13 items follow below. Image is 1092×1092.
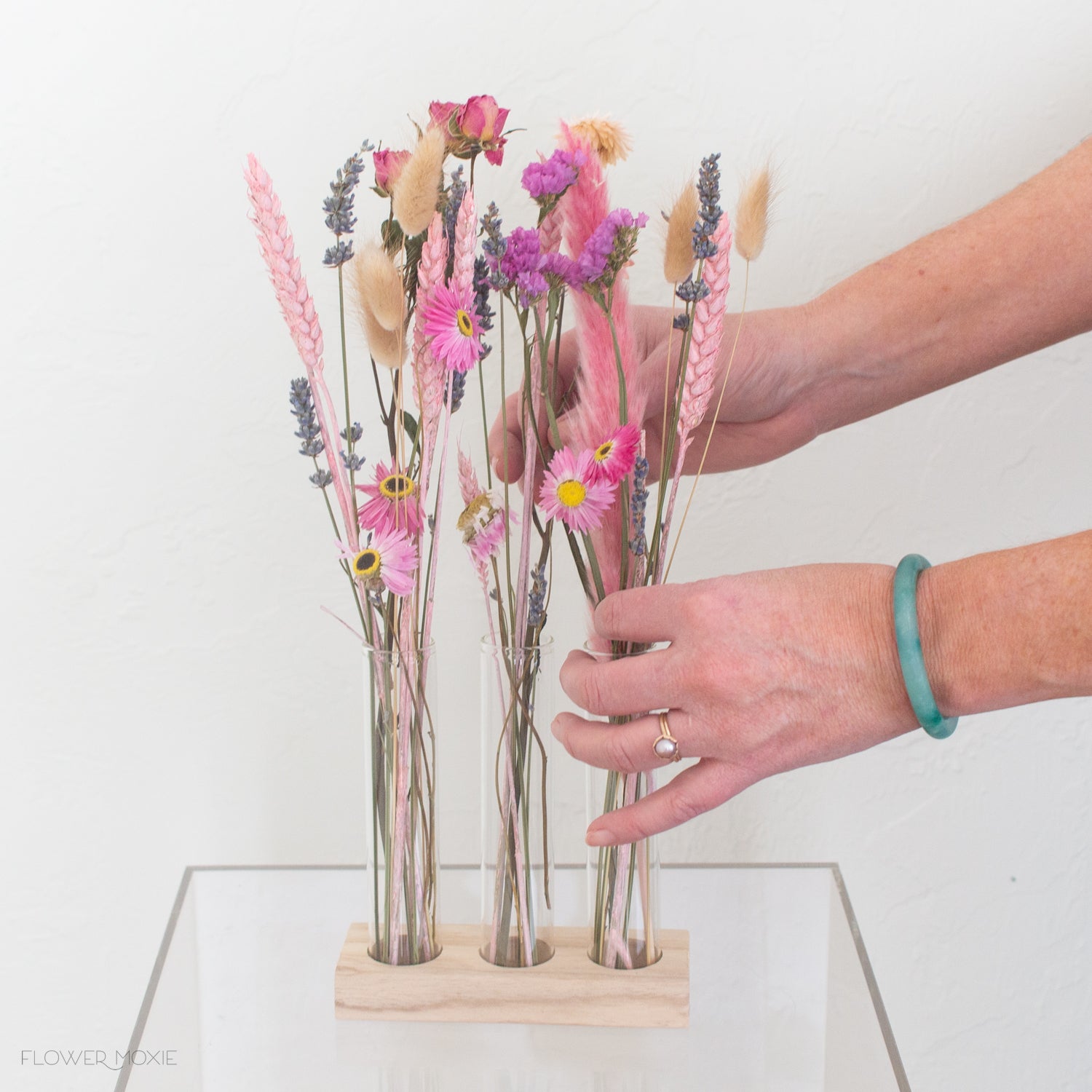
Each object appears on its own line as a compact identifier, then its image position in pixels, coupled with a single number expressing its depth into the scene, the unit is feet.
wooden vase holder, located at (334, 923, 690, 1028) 2.41
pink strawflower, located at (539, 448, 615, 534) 1.97
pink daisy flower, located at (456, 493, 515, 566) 2.17
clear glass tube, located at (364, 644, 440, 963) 2.31
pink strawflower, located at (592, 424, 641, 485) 1.95
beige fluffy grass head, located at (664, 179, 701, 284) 2.04
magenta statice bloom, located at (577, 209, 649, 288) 1.91
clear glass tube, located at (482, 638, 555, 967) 2.33
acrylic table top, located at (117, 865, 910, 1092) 2.39
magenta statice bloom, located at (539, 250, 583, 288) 1.94
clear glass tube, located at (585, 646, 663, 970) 2.35
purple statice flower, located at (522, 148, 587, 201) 1.93
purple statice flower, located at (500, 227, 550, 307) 1.94
